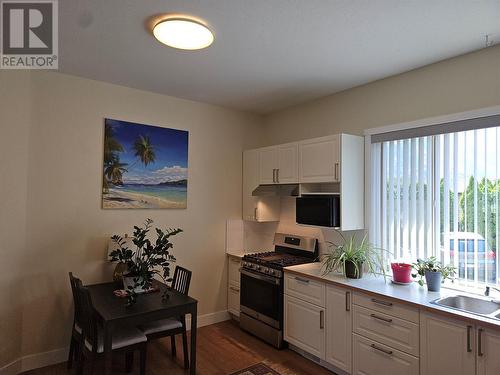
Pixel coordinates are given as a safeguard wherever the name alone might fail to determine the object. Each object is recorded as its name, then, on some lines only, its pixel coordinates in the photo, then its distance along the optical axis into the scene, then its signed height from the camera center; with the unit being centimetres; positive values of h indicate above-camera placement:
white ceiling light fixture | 211 +110
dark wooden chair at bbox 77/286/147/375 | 235 -114
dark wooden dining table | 223 -91
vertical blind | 249 -5
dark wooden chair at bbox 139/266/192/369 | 277 -120
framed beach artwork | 330 +27
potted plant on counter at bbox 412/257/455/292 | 255 -64
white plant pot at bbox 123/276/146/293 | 286 -84
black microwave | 314 -18
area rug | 287 -163
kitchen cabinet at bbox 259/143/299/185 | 358 +33
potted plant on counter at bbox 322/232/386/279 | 295 -64
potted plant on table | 277 -62
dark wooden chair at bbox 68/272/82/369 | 260 -117
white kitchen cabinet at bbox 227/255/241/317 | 399 -119
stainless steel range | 335 -102
